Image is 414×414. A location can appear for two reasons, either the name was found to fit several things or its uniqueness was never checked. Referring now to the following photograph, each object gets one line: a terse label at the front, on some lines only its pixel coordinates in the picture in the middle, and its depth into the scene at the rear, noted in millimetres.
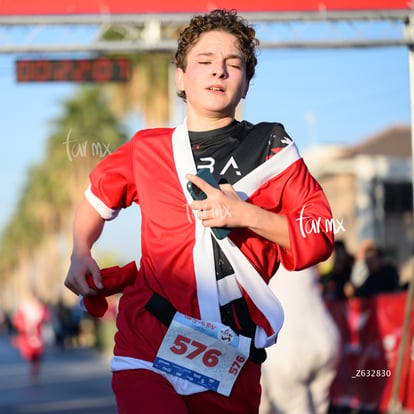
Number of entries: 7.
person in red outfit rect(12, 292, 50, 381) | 38281
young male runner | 5664
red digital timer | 17859
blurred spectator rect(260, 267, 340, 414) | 10937
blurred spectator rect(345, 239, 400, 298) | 19094
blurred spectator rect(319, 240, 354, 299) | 17875
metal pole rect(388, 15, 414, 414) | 16984
